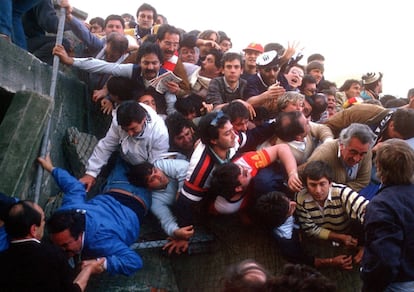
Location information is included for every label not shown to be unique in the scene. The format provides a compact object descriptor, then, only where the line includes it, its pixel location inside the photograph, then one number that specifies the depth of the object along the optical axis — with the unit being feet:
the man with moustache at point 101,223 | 11.46
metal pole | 13.95
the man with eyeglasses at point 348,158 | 13.65
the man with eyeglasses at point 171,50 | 19.17
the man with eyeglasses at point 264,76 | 18.48
